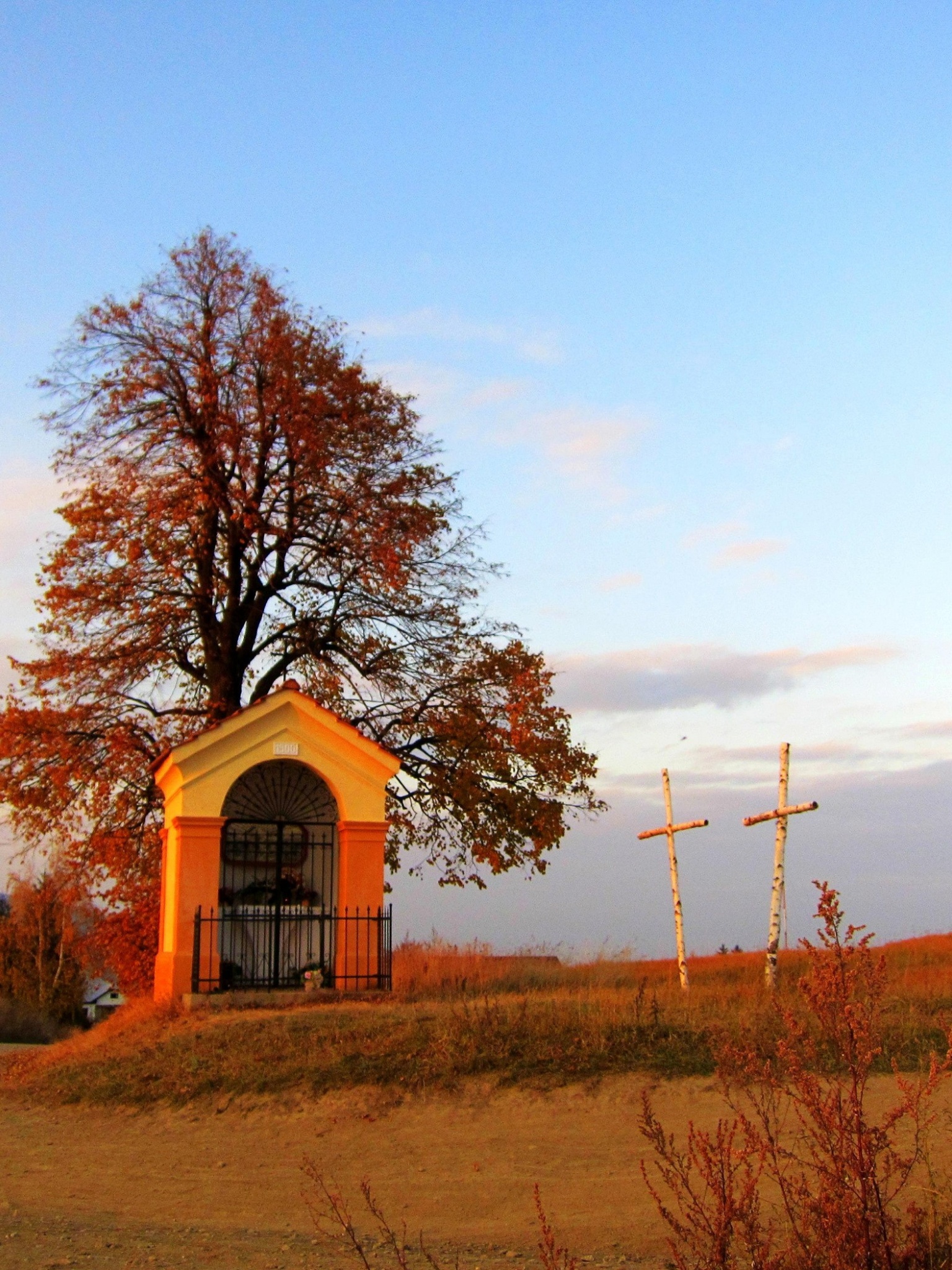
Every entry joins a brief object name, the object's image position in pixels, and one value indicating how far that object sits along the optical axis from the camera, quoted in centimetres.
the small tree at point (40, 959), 4772
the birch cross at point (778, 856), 1549
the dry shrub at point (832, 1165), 570
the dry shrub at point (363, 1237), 784
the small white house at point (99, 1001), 5435
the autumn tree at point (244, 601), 2162
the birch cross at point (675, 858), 1645
